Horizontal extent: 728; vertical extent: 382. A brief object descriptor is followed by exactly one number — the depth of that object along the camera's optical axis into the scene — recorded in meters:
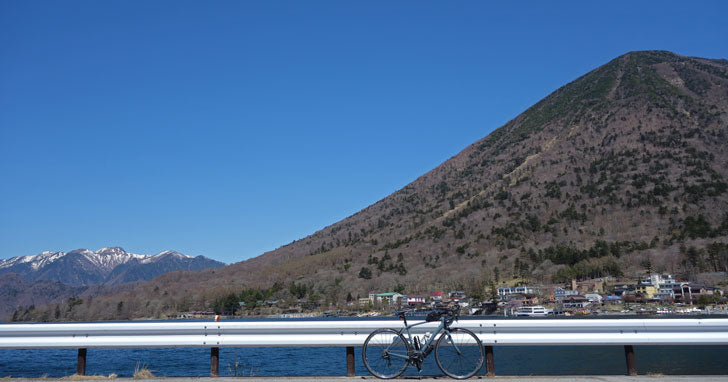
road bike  10.46
